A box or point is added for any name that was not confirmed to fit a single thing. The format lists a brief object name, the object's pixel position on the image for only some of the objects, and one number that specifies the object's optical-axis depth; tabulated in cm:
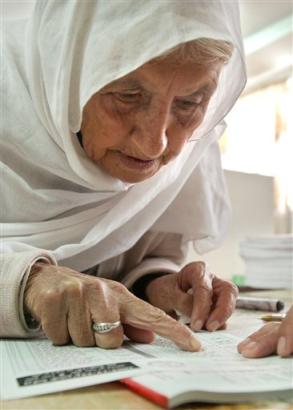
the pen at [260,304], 119
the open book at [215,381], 44
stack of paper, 183
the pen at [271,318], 101
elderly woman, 69
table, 44
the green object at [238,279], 203
